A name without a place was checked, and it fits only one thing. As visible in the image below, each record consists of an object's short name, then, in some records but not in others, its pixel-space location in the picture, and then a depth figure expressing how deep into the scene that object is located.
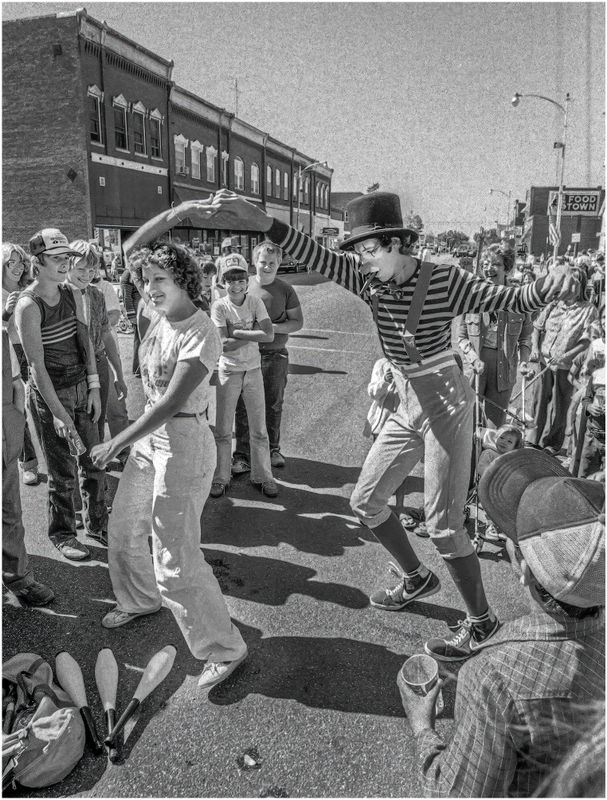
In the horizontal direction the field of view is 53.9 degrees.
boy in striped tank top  3.82
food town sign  29.42
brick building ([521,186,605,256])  29.81
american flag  11.55
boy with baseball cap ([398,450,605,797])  1.46
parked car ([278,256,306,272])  33.26
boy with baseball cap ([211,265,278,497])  5.22
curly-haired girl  2.83
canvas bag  2.33
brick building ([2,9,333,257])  24.86
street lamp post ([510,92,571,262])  21.23
